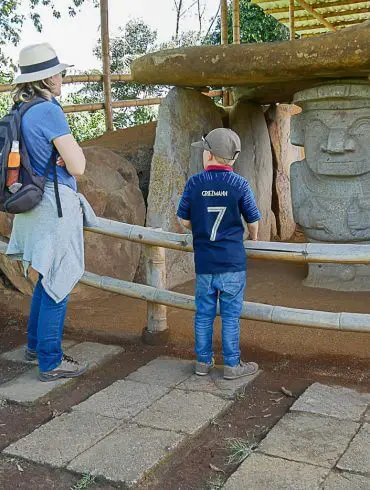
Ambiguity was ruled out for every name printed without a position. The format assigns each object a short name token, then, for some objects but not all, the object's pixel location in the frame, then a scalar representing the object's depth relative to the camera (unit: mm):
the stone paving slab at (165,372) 3229
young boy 3059
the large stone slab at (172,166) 5309
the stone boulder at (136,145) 6098
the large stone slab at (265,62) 4086
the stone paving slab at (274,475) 2275
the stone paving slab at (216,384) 3084
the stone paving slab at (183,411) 2744
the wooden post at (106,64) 6602
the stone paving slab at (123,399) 2893
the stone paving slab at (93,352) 3523
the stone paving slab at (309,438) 2471
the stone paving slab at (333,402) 2826
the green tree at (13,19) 11367
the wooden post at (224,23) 7863
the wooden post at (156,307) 3707
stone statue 4863
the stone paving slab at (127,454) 2377
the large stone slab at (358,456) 2369
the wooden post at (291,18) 8925
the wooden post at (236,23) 8095
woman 2918
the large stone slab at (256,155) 6160
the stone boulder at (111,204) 5020
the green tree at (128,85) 11664
